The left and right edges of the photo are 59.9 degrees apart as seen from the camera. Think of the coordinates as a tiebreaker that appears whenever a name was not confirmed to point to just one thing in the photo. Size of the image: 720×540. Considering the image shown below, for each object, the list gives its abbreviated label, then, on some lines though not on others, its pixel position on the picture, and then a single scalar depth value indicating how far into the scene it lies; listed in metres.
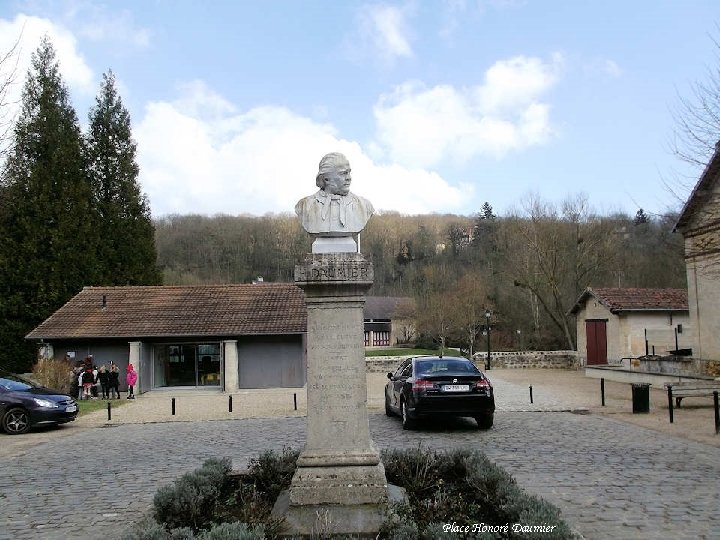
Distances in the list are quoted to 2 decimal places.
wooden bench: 17.55
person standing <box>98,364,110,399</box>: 24.42
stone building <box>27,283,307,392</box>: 27.27
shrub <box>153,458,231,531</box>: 6.25
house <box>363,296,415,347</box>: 72.49
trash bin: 16.41
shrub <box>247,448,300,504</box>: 7.29
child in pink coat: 24.86
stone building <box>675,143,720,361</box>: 21.95
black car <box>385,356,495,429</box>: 12.80
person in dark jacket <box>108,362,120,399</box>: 24.59
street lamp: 36.16
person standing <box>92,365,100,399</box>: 24.39
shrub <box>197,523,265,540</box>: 4.98
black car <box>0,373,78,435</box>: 15.56
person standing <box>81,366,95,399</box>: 24.02
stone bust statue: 6.80
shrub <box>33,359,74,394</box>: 23.81
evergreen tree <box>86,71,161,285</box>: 43.34
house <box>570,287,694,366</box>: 29.20
